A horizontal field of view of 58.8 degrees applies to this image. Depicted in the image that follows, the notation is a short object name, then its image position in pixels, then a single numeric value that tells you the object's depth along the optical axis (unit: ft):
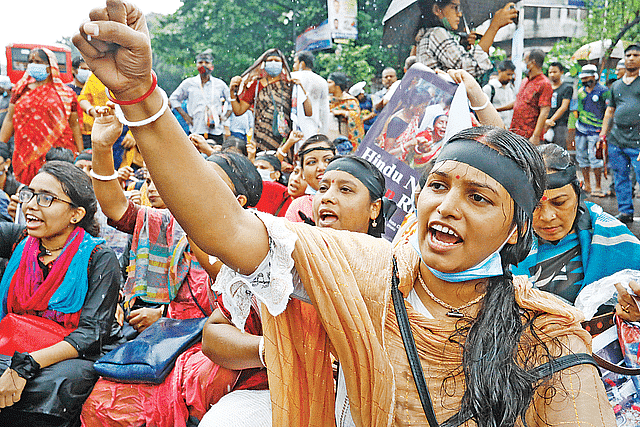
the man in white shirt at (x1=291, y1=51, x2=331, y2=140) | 20.80
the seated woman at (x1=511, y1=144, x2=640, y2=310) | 8.80
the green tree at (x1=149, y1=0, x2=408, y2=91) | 73.05
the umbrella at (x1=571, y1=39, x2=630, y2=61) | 44.67
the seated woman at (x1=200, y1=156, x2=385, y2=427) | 7.37
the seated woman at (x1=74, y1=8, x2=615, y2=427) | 4.97
